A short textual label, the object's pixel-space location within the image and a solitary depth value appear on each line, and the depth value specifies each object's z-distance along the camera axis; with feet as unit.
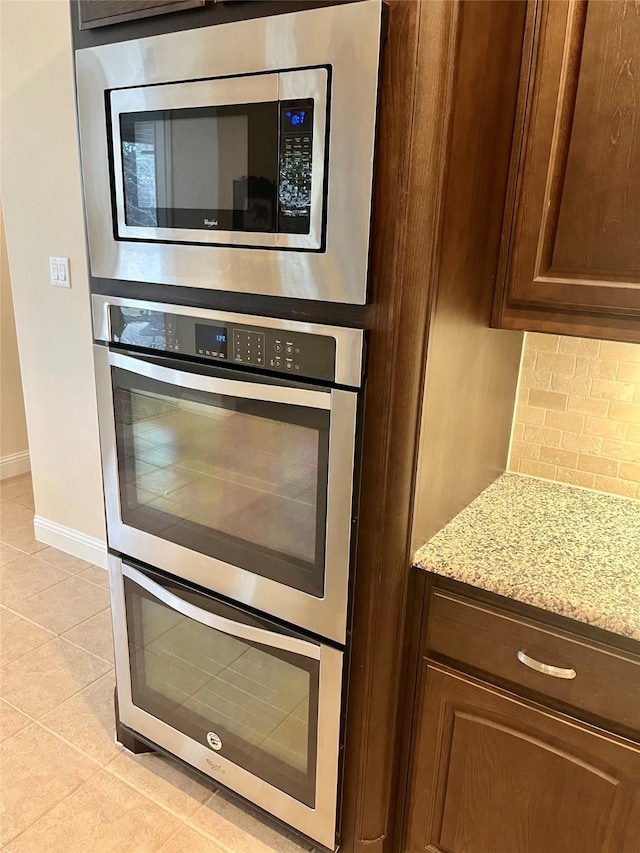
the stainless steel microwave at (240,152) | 3.33
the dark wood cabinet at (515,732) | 3.71
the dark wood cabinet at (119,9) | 3.84
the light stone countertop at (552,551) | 3.72
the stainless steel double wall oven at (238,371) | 3.51
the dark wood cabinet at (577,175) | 3.78
